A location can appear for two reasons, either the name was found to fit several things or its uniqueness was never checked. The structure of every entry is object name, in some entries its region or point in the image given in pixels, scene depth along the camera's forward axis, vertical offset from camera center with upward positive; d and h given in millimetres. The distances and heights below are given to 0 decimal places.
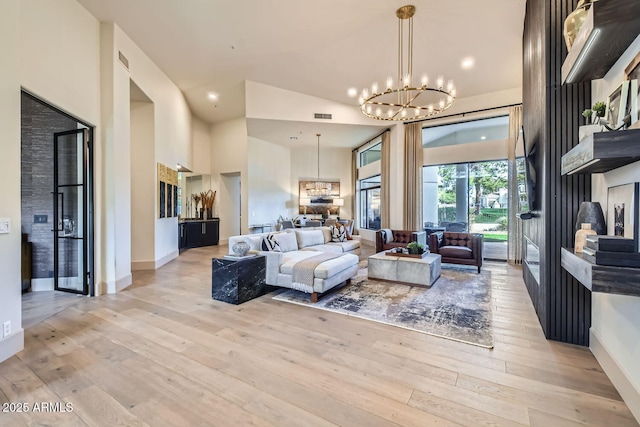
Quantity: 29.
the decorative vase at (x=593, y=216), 2275 -33
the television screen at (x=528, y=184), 3562 +360
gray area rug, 3072 -1238
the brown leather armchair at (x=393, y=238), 6859 -641
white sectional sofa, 3996 -768
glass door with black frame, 4207 +11
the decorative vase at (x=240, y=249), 4199 -538
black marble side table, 3889 -941
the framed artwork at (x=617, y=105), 1789 +718
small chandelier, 10695 +886
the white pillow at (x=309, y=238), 6114 -568
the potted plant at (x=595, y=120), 1929 +680
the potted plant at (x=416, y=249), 5055 -653
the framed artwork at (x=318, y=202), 11320 +415
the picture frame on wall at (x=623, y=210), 1803 +13
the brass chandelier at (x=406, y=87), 4148 +2881
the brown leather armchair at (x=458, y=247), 5781 -746
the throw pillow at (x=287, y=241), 5262 -558
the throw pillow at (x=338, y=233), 7219 -545
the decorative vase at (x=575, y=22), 2025 +1411
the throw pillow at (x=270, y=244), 4746 -533
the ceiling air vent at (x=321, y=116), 7450 +2538
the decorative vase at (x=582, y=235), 2186 -177
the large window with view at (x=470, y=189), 7051 +610
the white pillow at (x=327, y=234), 7047 -543
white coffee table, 4695 -972
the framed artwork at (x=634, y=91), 1703 +737
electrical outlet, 2424 -994
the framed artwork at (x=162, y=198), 6340 +324
